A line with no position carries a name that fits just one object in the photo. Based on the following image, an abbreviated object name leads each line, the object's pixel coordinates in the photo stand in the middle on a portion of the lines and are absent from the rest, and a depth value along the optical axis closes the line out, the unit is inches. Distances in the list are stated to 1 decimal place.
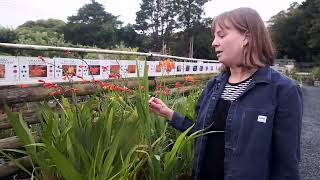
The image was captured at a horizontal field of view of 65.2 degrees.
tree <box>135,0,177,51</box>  1466.3
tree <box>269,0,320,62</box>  1194.1
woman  42.2
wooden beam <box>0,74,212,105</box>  77.2
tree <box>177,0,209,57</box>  1419.6
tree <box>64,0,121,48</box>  1326.4
